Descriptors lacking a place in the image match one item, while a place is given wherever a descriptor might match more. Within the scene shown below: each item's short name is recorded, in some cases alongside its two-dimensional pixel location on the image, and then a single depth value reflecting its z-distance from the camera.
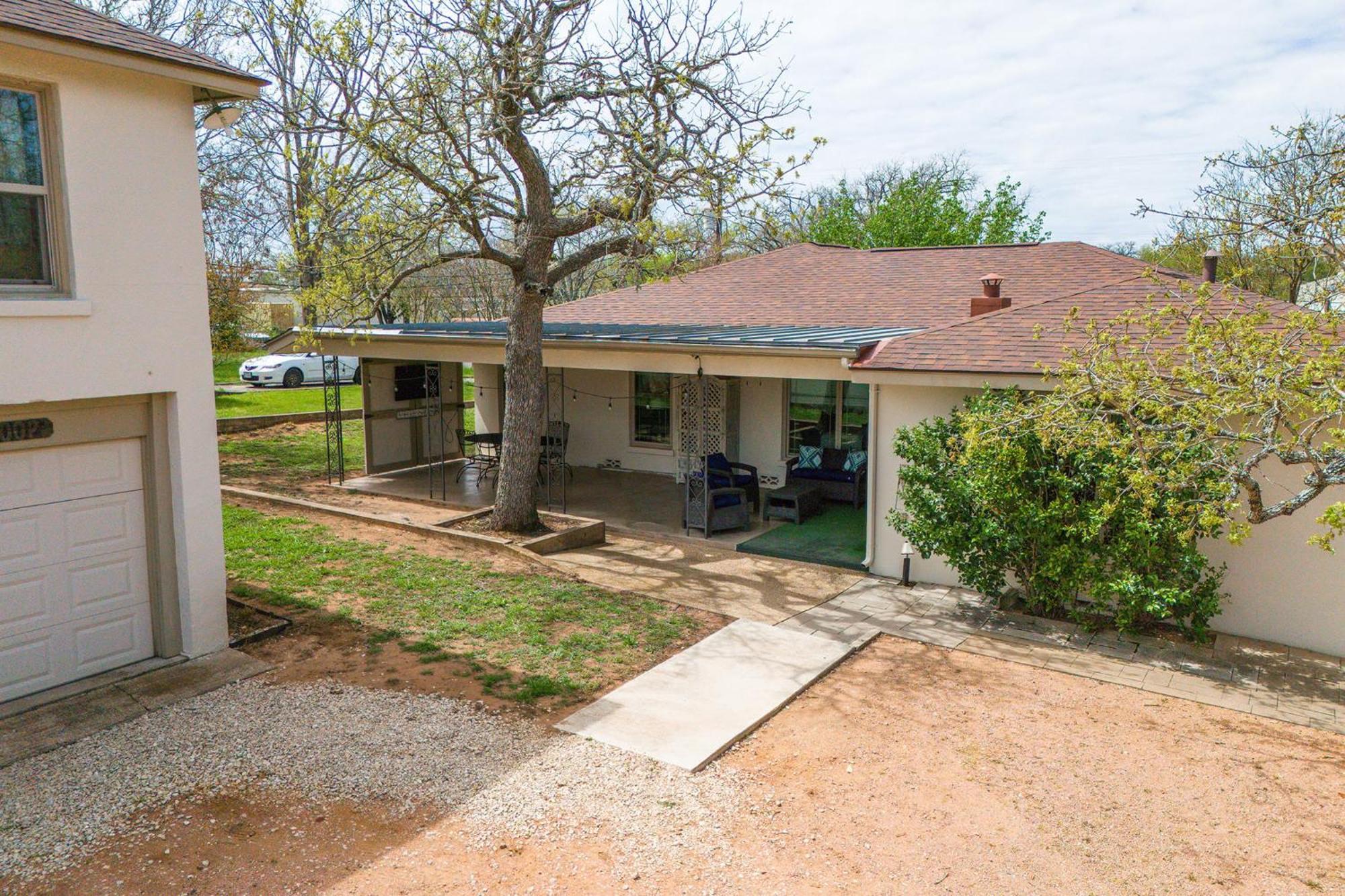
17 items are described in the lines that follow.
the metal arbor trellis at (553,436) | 14.24
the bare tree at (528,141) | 10.98
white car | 32.09
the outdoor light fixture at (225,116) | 8.43
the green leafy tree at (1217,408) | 6.87
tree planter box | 11.96
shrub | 8.61
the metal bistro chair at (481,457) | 16.58
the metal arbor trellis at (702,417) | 15.85
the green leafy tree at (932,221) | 33.06
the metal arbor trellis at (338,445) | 15.77
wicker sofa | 14.25
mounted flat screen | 17.45
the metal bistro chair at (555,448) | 14.42
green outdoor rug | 11.91
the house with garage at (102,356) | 6.90
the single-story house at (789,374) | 10.00
